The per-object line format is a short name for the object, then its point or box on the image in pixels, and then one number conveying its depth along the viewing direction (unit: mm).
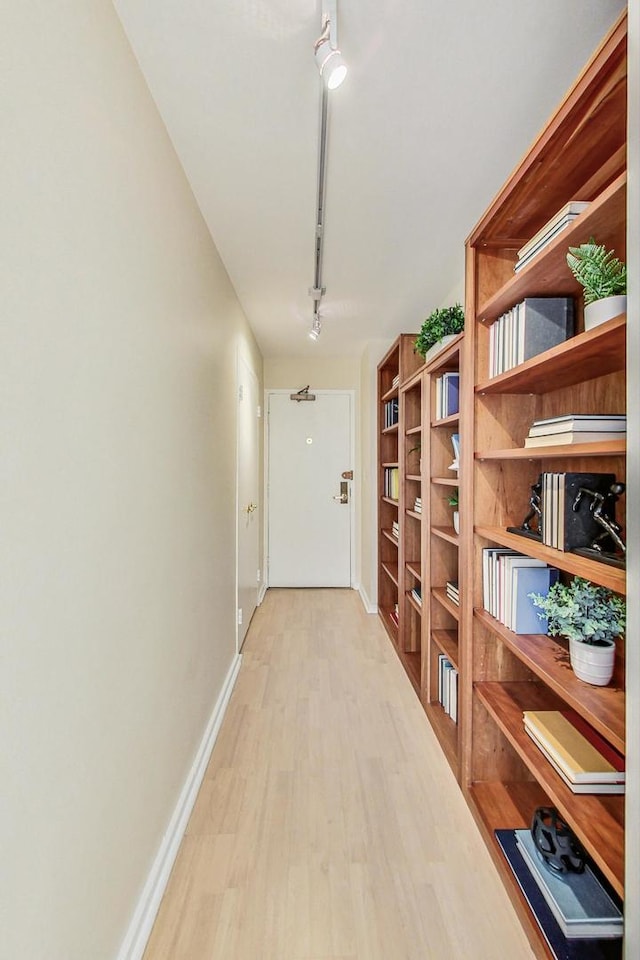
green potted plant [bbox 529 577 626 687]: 1180
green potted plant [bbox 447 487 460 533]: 2223
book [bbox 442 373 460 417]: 2156
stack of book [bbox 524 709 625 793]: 1172
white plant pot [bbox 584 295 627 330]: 1023
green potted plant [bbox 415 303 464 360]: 2234
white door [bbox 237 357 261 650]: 3119
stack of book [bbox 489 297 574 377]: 1430
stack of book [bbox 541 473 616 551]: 1206
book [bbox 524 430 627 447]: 1159
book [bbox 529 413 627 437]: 1159
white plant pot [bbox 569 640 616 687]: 1171
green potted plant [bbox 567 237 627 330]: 1040
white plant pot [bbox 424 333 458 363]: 2121
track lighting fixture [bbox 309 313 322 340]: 3139
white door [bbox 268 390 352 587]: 4602
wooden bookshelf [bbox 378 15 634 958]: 1055
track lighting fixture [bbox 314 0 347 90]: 1055
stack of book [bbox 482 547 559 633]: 1495
